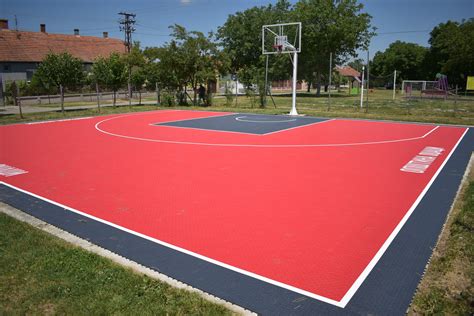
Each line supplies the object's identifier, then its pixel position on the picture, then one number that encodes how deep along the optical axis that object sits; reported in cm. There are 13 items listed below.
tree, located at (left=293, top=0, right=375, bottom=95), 4651
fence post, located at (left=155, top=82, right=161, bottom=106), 2927
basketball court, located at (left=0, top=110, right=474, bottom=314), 434
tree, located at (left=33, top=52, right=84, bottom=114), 3369
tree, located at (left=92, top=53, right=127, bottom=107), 3136
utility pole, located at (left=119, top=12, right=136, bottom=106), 5606
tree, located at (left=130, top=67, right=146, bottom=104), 3409
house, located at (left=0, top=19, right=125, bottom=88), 4484
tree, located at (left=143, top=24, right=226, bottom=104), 2789
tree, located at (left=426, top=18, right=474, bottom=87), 5197
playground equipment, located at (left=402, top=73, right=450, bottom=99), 3944
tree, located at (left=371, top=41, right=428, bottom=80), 7900
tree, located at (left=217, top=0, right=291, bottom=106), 5188
